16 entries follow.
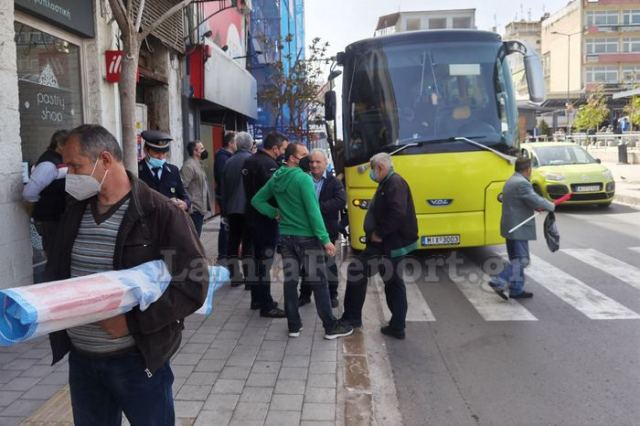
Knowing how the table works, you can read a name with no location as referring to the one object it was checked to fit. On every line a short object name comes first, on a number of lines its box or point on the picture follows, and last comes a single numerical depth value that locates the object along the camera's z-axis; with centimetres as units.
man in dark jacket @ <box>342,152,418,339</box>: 548
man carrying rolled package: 239
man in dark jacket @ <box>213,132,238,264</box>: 823
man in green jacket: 532
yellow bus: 830
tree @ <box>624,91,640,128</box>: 3121
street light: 7968
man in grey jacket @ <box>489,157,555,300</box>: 684
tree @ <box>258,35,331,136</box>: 1917
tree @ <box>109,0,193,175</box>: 576
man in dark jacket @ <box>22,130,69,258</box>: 329
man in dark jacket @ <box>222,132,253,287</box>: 697
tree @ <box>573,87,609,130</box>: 4944
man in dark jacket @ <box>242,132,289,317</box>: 625
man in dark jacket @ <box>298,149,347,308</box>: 645
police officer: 584
